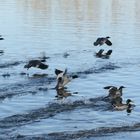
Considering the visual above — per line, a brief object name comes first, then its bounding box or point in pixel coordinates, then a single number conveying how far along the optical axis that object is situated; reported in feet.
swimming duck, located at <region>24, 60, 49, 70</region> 98.12
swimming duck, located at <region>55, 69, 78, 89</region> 88.54
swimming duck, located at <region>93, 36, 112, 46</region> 124.36
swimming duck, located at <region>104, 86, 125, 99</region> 80.23
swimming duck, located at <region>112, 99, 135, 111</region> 75.61
